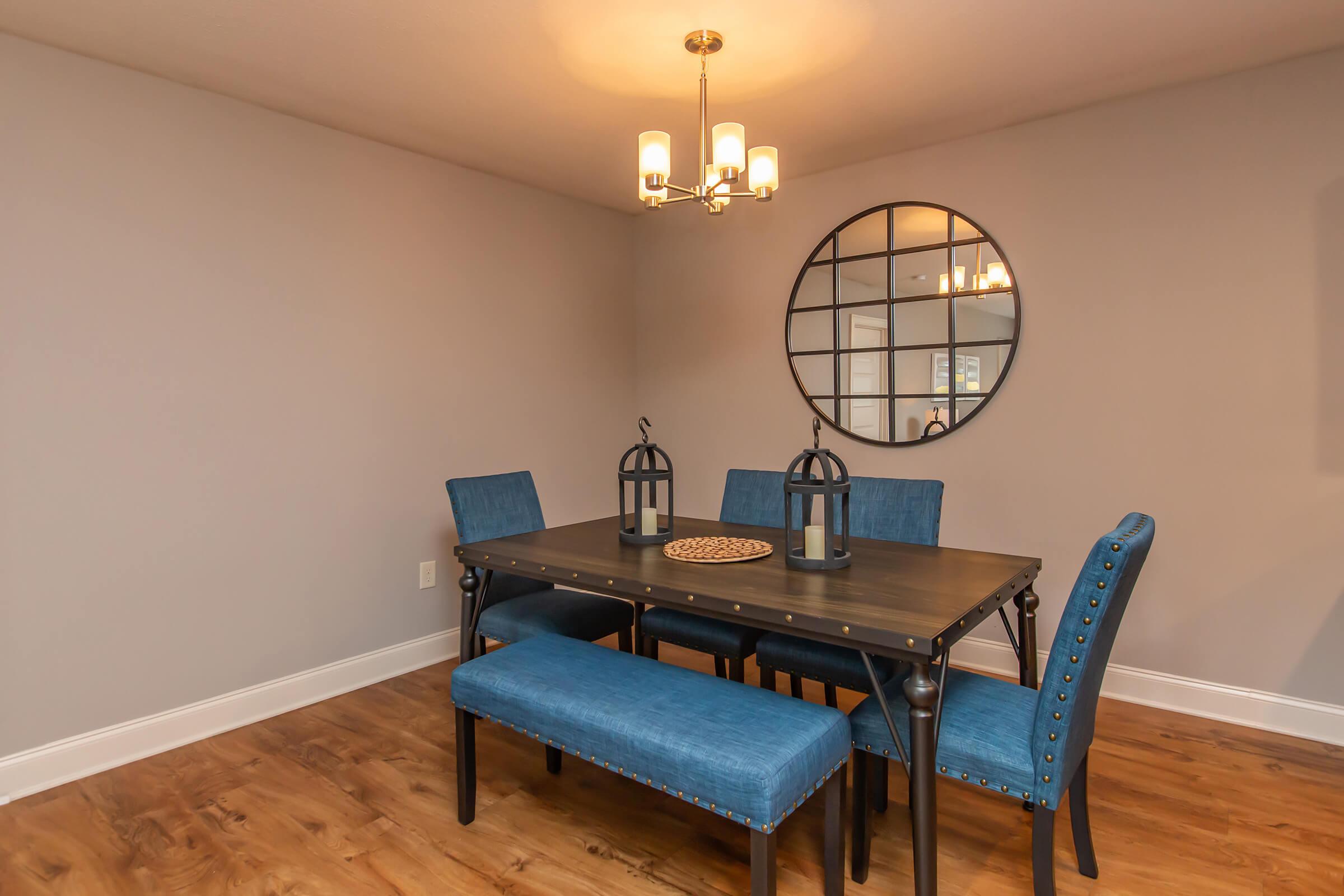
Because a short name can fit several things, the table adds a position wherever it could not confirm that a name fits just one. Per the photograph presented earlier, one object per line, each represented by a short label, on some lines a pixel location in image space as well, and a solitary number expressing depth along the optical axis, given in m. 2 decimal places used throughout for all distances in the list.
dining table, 1.55
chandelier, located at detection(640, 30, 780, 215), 2.10
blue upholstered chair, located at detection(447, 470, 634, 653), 2.62
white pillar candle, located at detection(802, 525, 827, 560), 2.09
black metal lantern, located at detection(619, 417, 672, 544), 2.46
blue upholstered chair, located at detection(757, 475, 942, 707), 2.18
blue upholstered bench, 1.54
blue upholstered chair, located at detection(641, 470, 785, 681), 2.53
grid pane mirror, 3.24
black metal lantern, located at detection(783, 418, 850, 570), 2.05
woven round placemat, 2.19
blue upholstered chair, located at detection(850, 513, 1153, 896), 1.49
